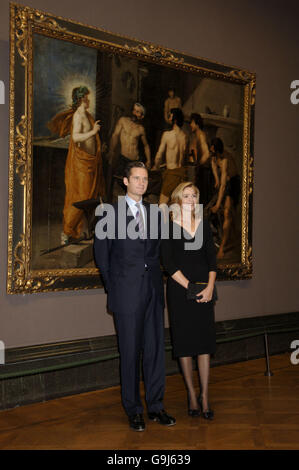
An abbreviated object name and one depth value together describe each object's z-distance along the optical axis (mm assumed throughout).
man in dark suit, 3918
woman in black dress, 4125
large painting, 4414
